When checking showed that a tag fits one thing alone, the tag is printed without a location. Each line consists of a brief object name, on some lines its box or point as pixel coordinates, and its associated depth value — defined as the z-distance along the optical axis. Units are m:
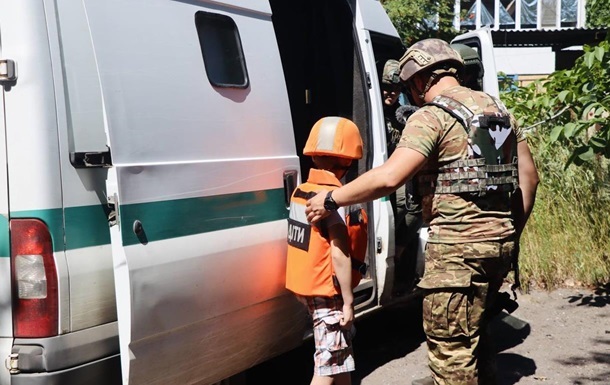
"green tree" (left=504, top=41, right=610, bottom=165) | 5.80
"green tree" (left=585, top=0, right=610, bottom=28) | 21.61
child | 3.50
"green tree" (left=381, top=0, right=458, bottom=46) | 10.08
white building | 21.61
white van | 2.76
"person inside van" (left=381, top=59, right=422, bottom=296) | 5.20
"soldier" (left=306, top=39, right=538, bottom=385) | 3.30
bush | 7.26
